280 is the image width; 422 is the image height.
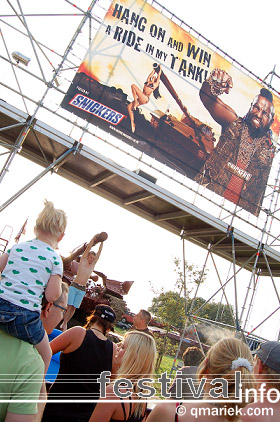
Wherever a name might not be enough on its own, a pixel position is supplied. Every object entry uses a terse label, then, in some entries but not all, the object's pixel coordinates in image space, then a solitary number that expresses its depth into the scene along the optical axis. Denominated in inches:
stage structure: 306.0
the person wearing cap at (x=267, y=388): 75.9
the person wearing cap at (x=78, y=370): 90.7
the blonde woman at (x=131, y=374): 77.2
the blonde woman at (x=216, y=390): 63.3
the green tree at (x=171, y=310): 561.0
